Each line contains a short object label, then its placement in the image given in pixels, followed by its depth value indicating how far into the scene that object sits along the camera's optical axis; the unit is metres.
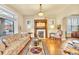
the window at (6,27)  1.99
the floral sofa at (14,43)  1.93
